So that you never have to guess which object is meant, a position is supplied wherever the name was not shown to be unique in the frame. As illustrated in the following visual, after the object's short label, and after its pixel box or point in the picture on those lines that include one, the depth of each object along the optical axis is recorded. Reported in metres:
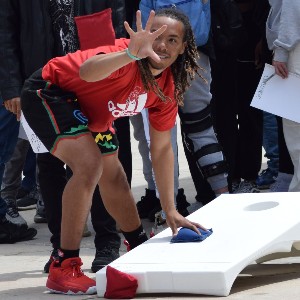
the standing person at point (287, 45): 10.38
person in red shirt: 8.08
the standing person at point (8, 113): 9.48
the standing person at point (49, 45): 9.25
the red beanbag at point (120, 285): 7.67
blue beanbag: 8.12
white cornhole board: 7.50
